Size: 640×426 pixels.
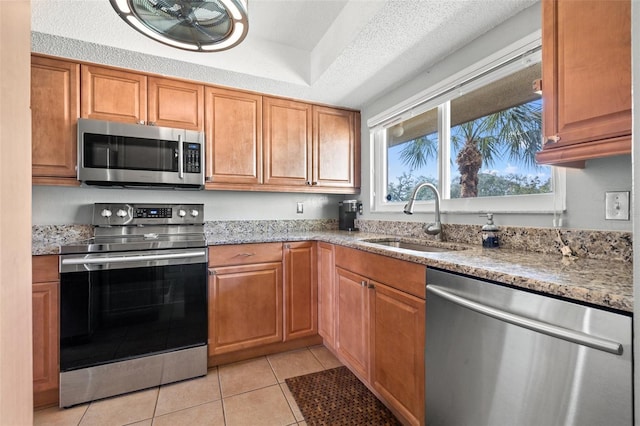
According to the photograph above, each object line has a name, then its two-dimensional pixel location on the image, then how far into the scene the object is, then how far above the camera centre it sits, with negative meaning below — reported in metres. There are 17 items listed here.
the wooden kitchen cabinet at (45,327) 1.62 -0.66
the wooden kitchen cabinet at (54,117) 1.89 +0.64
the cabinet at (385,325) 1.31 -0.62
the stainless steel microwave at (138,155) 1.95 +0.41
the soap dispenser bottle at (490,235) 1.54 -0.13
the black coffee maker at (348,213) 2.82 -0.02
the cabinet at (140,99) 2.02 +0.84
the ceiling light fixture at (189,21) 1.16 +0.83
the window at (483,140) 1.49 +0.47
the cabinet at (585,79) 0.90 +0.45
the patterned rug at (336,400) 1.52 -1.10
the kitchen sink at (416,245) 1.77 -0.23
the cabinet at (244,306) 2.02 -0.70
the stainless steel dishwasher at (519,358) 0.72 -0.45
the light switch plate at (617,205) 1.12 +0.03
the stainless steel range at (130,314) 1.67 -0.65
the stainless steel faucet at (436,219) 1.86 -0.06
